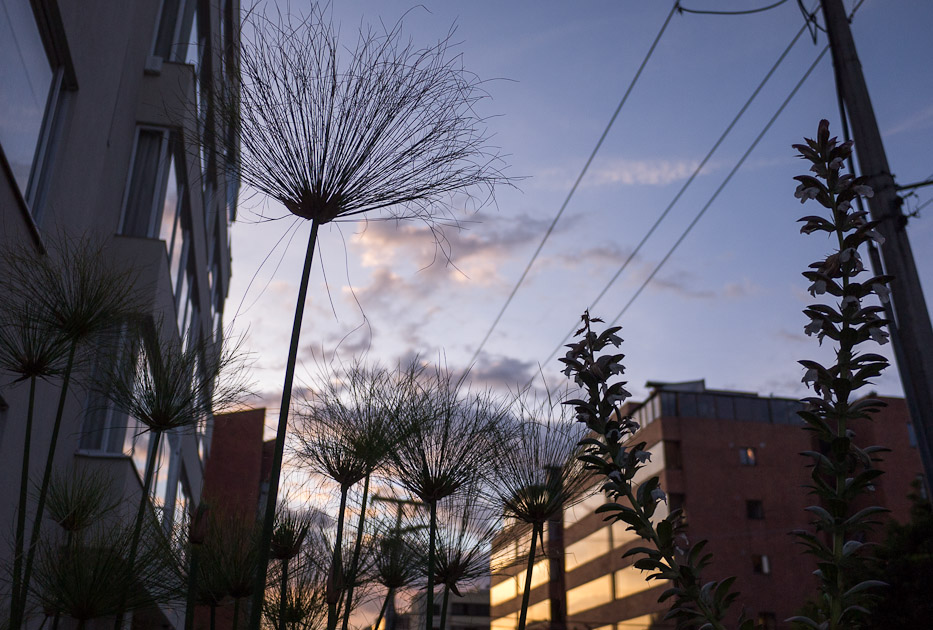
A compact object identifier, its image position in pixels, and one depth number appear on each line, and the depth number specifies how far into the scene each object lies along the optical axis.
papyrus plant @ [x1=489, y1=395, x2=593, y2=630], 3.27
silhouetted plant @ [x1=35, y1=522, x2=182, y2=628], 2.69
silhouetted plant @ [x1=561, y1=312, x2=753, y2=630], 1.75
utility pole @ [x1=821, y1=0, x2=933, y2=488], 5.07
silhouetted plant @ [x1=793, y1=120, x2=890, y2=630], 1.64
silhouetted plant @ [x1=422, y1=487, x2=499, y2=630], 3.64
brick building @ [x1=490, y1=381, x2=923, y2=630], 46.34
